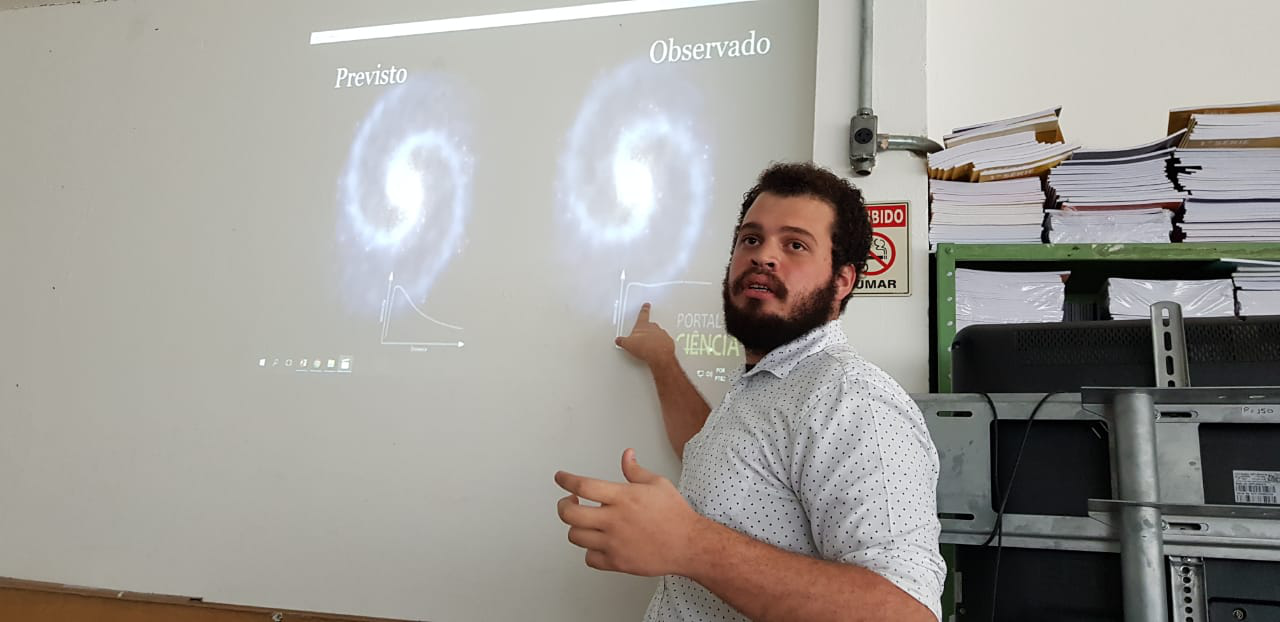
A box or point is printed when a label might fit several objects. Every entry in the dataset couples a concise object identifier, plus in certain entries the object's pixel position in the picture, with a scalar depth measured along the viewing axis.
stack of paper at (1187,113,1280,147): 1.34
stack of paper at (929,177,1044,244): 1.41
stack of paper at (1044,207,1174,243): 1.37
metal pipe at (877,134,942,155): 1.53
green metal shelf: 1.31
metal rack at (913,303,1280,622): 1.07
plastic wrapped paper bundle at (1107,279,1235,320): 1.31
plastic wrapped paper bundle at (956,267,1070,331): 1.38
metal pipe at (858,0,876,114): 1.58
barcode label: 1.08
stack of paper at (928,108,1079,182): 1.41
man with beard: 0.82
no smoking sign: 1.50
